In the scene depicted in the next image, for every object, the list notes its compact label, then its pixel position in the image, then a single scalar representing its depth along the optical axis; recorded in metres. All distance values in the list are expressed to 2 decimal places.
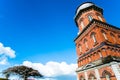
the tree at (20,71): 27.77
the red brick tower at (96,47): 17.47
